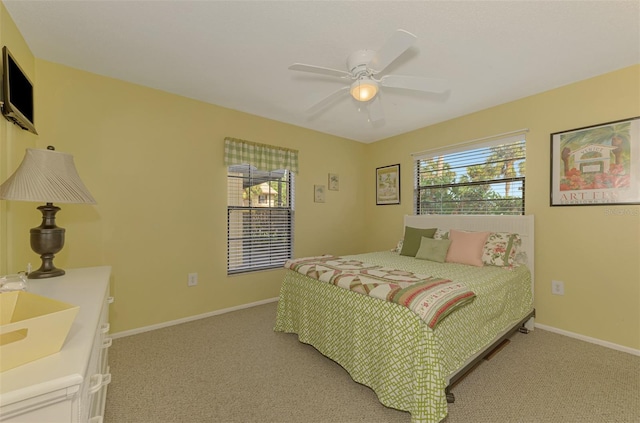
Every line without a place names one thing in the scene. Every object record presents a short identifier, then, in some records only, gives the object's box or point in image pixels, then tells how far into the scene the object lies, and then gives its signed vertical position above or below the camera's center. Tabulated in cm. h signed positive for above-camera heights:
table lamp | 144 +12
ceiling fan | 180 +93
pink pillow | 275 -36
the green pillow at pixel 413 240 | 325 -32
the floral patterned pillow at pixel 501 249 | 268 -36
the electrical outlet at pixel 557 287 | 271 -73
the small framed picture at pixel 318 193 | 409 +29
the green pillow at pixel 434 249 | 292 -39
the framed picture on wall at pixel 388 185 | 421 +44
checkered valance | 327 +72
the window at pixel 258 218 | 343 -8
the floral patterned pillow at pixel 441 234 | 318 -25
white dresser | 60 -39
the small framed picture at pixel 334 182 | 429 +48
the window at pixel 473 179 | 308 +43
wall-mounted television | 162 +76
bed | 153 -79
